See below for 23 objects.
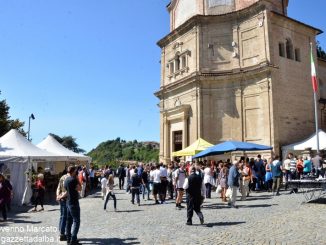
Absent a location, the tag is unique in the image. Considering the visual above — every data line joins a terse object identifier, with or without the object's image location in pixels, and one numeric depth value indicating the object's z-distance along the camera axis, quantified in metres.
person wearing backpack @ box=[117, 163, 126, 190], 23.94
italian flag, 18.30
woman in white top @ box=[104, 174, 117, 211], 13.14
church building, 24.16
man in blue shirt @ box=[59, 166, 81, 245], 7.59
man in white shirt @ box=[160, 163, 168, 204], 15.26
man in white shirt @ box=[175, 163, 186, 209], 13.02
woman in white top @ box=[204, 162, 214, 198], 15.46
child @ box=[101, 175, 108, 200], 15.59
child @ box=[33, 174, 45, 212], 13.72
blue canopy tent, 17.38
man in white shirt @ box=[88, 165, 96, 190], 24.28
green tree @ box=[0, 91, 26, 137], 32.00
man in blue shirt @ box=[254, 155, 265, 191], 18.22
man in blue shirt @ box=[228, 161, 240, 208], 12.67
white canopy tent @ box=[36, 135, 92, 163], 22.74
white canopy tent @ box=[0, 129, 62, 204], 15.87
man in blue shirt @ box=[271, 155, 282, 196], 15.70
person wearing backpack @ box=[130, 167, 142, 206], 14.65
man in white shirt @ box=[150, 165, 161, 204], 15.18
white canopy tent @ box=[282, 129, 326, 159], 22.06
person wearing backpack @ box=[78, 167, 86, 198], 18.44
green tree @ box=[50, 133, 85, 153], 89.94
